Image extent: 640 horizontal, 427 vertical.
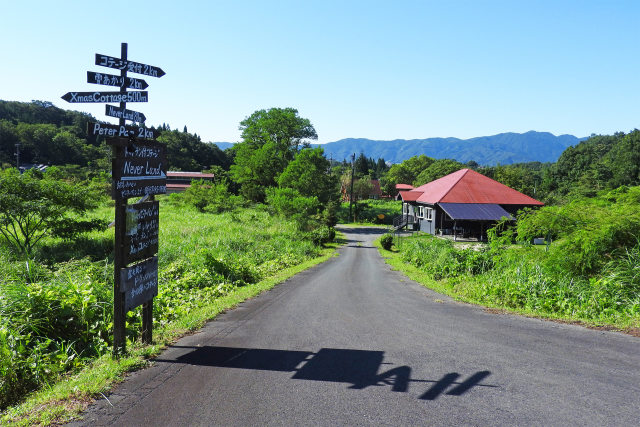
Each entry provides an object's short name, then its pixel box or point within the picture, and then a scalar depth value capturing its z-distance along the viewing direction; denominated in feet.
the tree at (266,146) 168.96
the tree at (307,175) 142.82
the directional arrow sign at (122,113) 17.04
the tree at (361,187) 236.43
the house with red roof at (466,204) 115.85
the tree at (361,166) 354.17
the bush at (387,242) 99.31
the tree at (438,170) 240.73
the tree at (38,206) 58.95
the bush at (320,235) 103.03
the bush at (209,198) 145.07
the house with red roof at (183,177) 252.42
